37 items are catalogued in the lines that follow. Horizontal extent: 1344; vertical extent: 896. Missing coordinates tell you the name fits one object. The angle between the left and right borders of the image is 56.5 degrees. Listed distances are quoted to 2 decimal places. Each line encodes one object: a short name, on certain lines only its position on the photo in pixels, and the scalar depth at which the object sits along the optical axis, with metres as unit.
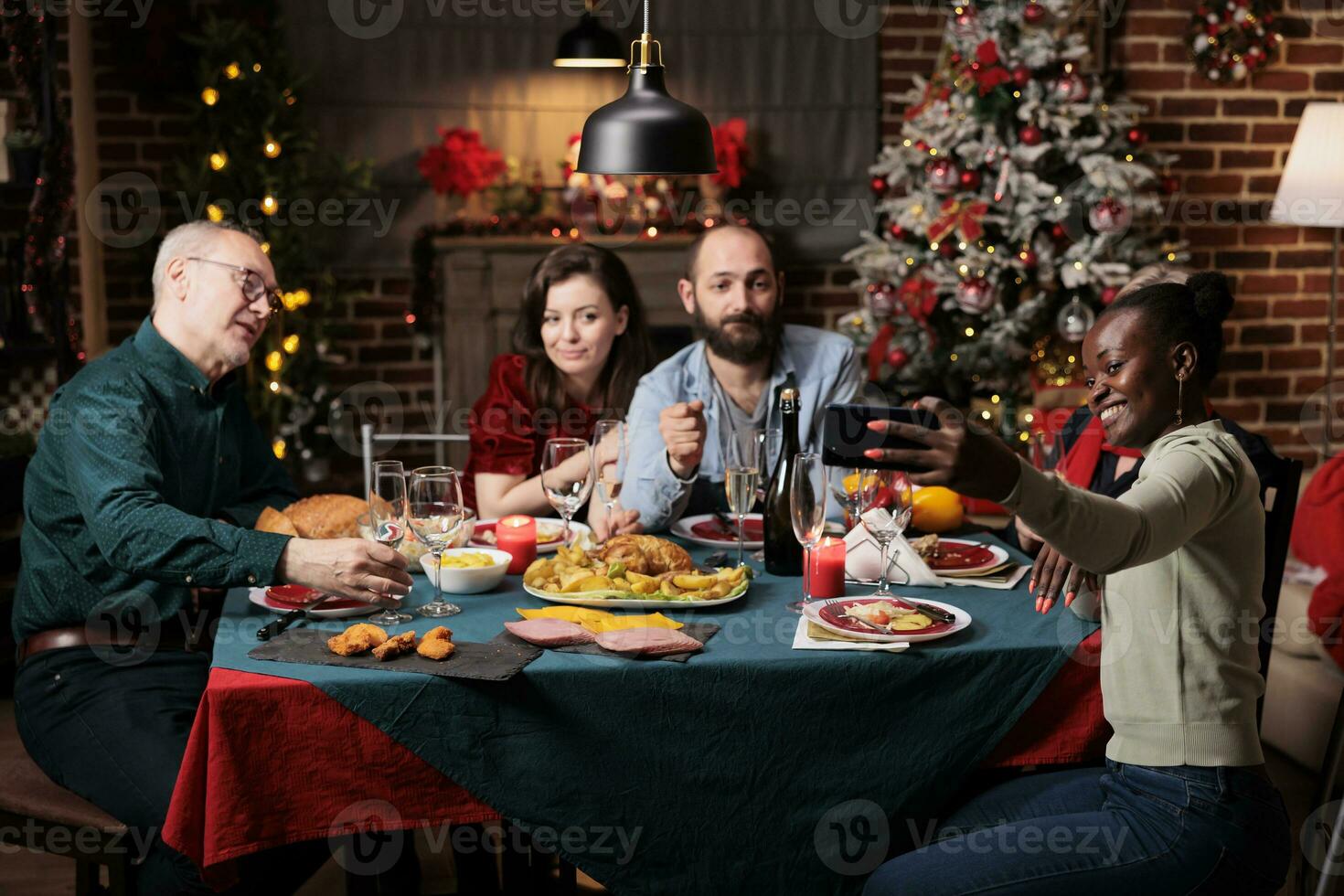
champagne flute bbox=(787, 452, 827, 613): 1.86
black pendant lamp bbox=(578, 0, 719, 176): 2.11
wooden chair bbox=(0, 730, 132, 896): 1.85
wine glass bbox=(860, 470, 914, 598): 1.83
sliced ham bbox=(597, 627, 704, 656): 1.69
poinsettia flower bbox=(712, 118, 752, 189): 5.46
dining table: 1.62
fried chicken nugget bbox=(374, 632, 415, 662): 1.67
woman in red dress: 2.92
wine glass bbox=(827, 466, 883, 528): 1.85
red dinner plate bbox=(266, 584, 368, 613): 1.89
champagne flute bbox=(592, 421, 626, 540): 2.12
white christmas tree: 4.44
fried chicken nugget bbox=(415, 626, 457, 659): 1.67
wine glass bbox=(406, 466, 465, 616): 1.85
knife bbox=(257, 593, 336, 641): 1.77
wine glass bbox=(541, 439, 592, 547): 2.11
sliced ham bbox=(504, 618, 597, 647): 1.73
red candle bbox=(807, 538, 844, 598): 1.97
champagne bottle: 2.12
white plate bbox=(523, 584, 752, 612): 1.89
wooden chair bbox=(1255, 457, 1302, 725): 1.96
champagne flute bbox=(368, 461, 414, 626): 1.92
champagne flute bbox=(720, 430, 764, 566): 2.08
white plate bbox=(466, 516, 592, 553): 2.27
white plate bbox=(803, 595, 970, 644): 1.73
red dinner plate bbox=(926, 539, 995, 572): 2.12
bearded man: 2.69
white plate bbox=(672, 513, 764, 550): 2.29
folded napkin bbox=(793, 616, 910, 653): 1.72
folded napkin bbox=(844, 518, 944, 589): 2.03
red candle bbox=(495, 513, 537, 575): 2.14
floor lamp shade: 4.27
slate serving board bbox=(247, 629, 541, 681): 1.62
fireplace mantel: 5.44
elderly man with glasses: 1.91
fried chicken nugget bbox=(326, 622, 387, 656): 1.68
